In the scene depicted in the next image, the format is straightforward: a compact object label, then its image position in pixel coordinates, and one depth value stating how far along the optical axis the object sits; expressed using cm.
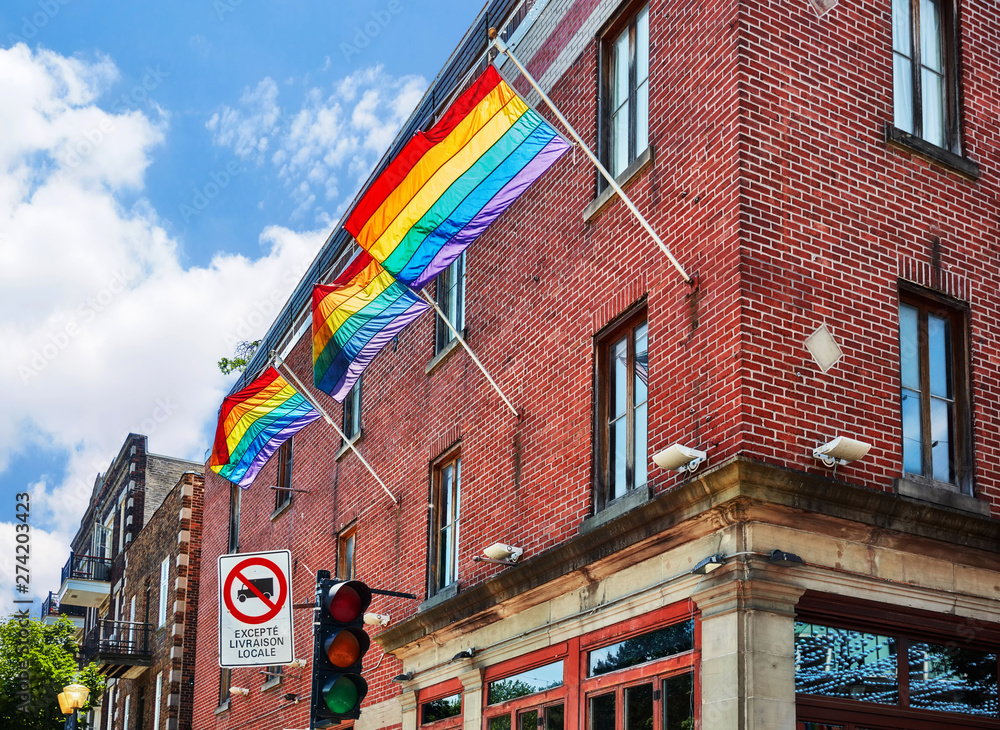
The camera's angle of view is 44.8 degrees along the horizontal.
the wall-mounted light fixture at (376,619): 1845
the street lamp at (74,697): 2430
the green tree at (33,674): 3228
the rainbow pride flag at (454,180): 1264
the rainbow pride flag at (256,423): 1953
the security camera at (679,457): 1077
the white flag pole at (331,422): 1864
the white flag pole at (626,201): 1173
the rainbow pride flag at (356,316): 1566
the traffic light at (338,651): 767
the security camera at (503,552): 1421
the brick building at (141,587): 3478
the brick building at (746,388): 1065
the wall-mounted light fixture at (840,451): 1054
